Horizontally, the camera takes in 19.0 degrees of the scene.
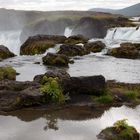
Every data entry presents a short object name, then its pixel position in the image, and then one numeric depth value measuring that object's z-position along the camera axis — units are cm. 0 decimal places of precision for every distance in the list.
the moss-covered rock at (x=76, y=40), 6468
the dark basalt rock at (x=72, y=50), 5506
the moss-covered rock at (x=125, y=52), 5300
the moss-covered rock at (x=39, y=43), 6071
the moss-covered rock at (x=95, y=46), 5856
